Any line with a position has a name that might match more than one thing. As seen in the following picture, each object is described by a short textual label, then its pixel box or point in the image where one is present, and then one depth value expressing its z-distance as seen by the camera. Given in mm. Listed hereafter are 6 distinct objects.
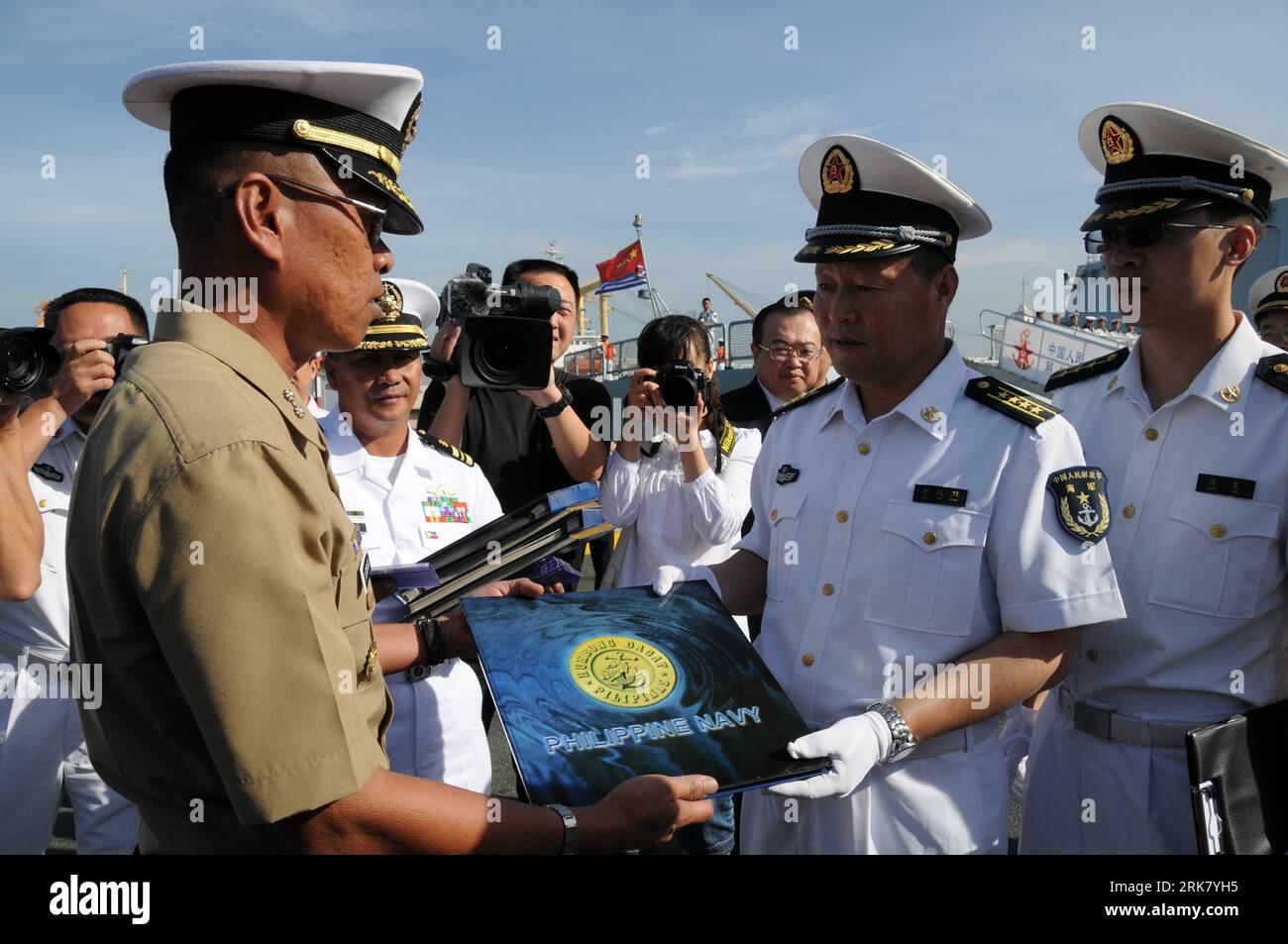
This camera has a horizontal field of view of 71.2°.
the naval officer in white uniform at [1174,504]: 2295
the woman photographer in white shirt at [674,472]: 3656
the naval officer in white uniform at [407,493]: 3021
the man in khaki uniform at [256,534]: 1234
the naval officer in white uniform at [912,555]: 2047
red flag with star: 31016
